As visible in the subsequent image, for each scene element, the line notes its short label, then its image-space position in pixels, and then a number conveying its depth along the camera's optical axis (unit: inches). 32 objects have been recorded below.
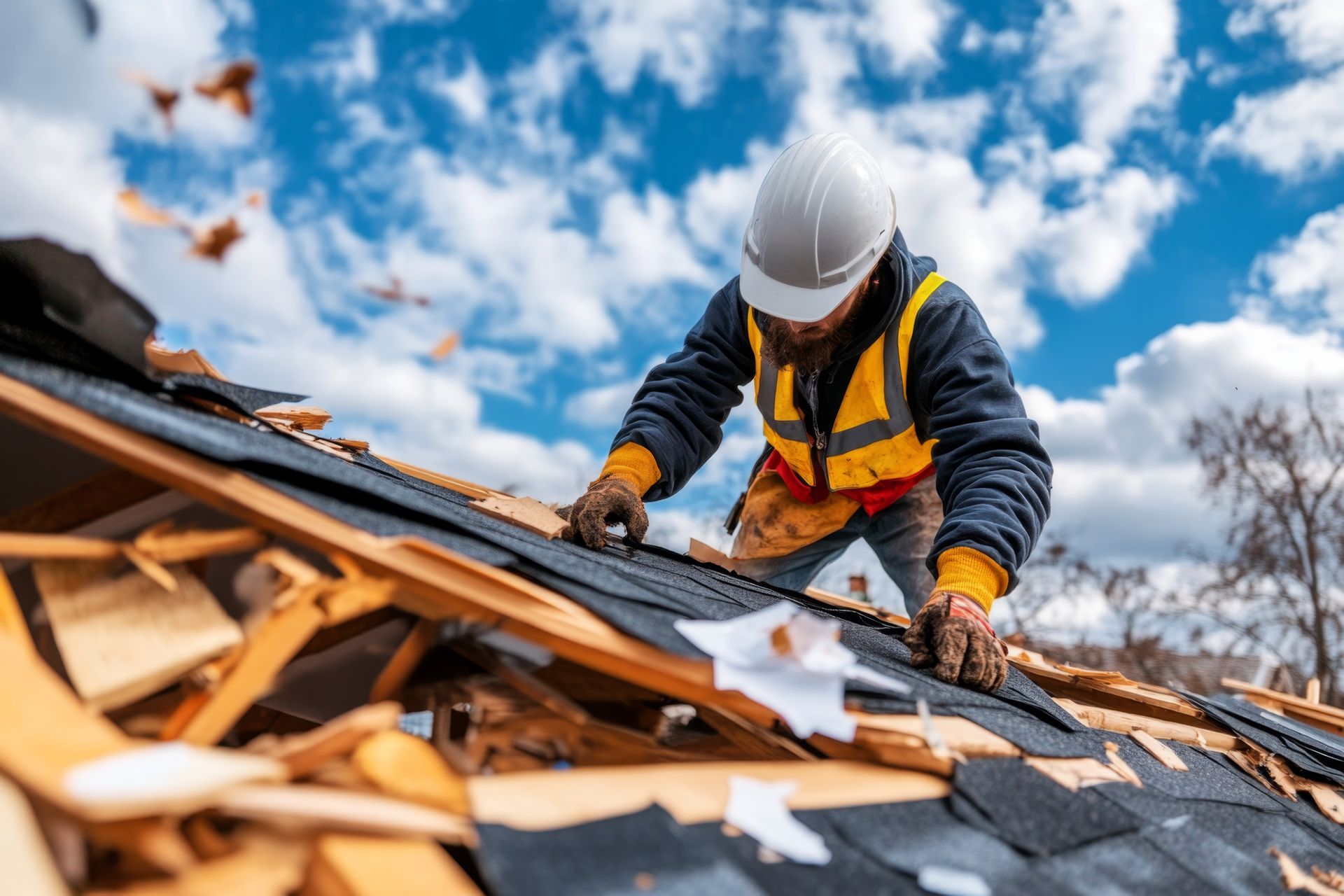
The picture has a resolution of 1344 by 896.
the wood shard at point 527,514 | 99.4
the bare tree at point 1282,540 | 600.7
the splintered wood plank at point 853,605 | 146.8
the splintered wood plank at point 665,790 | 42.1
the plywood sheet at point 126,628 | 47.8
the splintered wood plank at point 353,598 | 50.4
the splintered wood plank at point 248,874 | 34.1
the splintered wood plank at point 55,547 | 50.7
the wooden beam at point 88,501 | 66.5
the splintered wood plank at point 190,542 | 55.4
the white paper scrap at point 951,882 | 43.5
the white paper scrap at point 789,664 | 53.6
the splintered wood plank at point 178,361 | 81.2
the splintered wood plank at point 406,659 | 58.7
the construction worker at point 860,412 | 98.7
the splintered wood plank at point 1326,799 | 95.0
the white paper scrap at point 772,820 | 44.4
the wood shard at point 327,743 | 41.1
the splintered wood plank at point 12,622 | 46.3
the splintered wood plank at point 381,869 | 34.2
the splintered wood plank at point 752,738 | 63.9
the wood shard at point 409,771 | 40.2
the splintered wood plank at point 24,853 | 32.5
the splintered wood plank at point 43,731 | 35.5
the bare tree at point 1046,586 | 634.8
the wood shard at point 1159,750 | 88.0
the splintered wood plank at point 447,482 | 127.4
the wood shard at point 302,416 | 125.0
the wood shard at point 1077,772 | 65.3
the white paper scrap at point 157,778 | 33.6
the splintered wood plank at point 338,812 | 35.6
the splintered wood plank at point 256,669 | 46.9
